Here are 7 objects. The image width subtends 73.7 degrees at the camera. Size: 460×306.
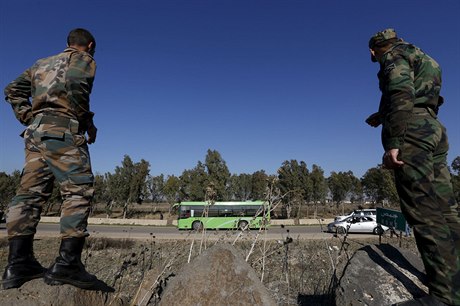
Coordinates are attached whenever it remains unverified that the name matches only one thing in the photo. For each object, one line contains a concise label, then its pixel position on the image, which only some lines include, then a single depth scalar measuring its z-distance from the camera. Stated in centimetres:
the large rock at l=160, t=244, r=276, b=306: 182
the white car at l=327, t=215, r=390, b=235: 2466
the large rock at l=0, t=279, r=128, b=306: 195
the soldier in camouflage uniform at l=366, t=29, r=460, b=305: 188
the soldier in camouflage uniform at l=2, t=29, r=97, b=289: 212
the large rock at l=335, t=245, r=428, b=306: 222
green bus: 2633
